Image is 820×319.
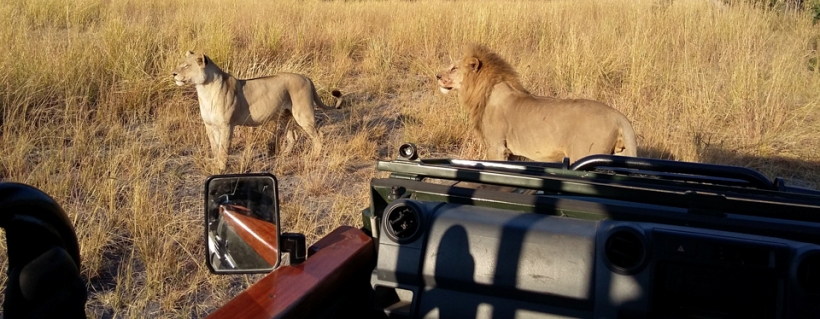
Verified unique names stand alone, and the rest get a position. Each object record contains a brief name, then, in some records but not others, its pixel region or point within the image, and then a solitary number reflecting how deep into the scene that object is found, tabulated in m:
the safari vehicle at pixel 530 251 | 1.56
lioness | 6.81
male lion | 5.42
